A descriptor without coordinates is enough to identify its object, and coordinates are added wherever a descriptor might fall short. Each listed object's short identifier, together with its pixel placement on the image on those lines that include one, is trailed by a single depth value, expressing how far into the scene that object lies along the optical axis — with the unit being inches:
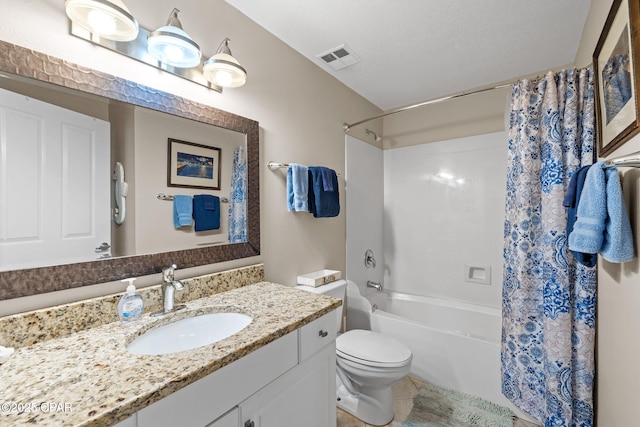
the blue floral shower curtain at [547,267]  55.2
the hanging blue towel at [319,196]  72.9
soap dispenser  39.1
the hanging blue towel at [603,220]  35.4
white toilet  62.0
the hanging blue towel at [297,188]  68.8
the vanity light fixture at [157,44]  37.1
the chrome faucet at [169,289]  43.6
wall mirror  34.8
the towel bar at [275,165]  66.6
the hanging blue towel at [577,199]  44.1
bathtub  72.5
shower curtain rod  73.6
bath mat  65.7
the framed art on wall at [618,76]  32.7
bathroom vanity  23.7
